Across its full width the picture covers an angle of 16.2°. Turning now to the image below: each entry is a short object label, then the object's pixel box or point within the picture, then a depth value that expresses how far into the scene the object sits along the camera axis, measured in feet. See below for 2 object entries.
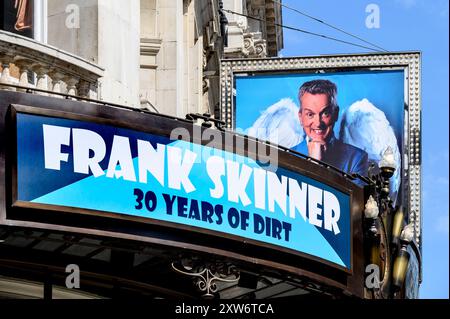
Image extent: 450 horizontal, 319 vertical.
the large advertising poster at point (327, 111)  101.35
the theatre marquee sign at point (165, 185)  66.03
